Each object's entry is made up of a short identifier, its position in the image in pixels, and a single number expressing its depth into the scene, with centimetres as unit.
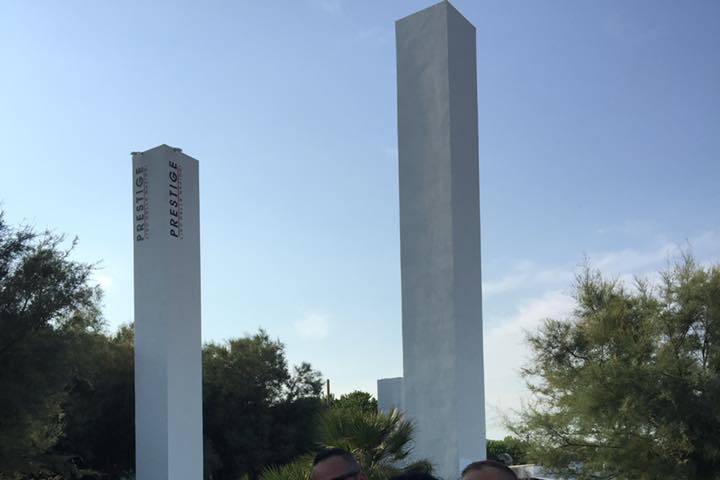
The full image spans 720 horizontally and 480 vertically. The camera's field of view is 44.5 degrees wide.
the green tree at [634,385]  1448
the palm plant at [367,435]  822
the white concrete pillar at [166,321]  1658
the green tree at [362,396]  3181
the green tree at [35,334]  1380
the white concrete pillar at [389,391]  2111
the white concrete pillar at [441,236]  1148
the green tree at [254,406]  2358
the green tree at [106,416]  2064
